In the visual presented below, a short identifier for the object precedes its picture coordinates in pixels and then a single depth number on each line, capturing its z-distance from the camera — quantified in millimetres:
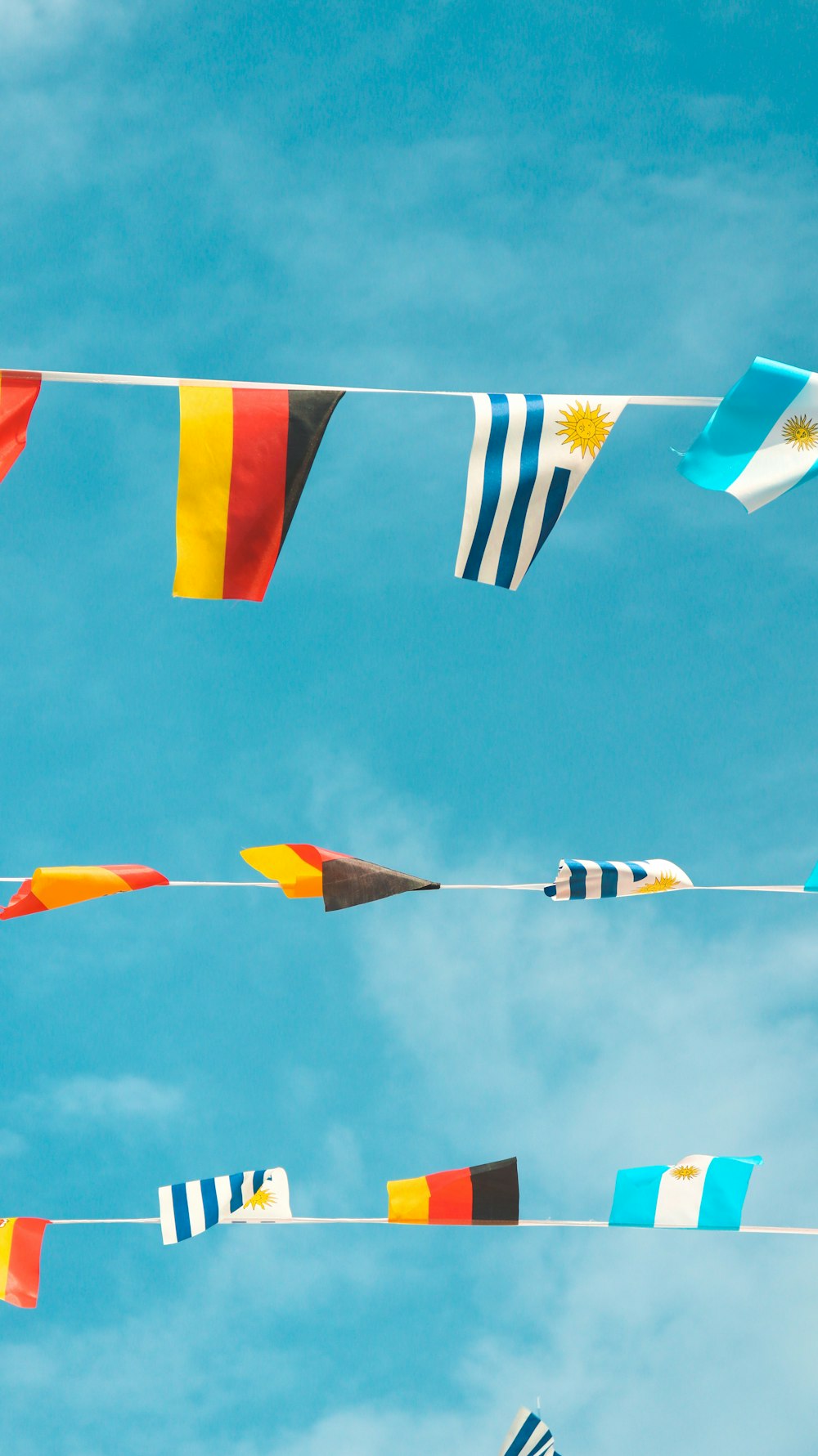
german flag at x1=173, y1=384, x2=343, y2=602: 7398
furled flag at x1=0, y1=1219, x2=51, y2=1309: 10805
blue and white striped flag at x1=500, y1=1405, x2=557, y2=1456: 12039
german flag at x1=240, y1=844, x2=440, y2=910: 8758
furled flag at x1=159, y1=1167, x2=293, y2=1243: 10625
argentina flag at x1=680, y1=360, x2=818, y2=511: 7352
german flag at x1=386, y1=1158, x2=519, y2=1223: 10008
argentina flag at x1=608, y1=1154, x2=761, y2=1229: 9953
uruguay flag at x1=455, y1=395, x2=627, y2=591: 7453
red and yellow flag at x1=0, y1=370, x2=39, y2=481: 7219
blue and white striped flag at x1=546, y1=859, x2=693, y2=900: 9242
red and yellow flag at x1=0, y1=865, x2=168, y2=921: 8922
